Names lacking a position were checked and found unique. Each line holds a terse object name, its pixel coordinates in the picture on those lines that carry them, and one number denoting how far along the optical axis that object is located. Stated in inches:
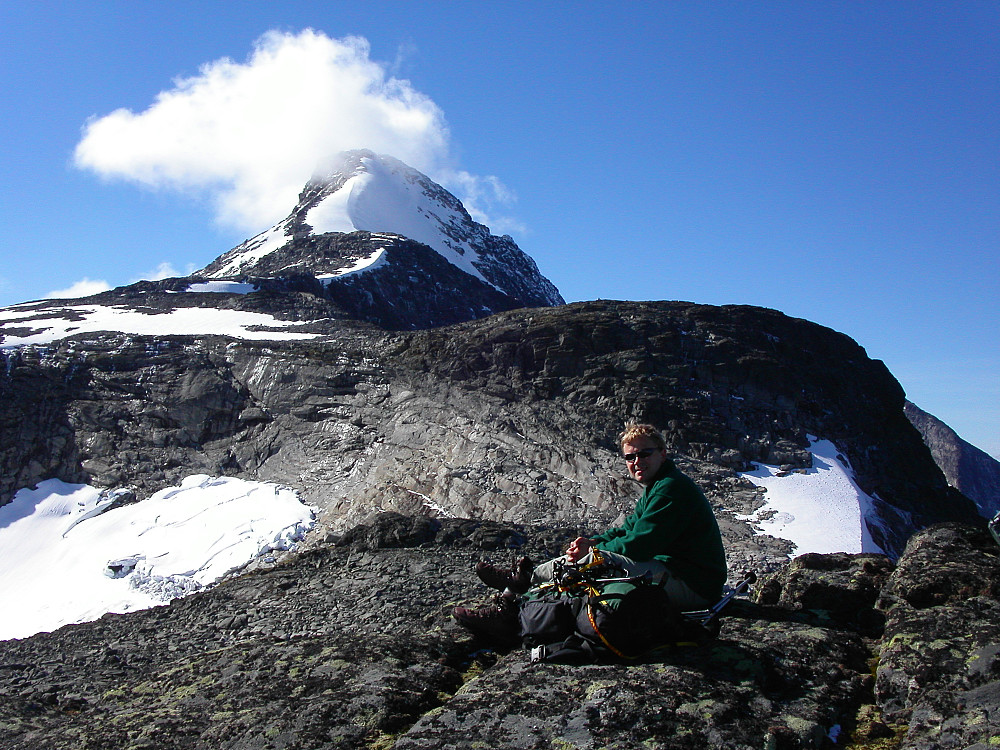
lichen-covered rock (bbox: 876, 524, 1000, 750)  156.9
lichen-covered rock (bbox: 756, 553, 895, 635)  266.4
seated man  218.1
